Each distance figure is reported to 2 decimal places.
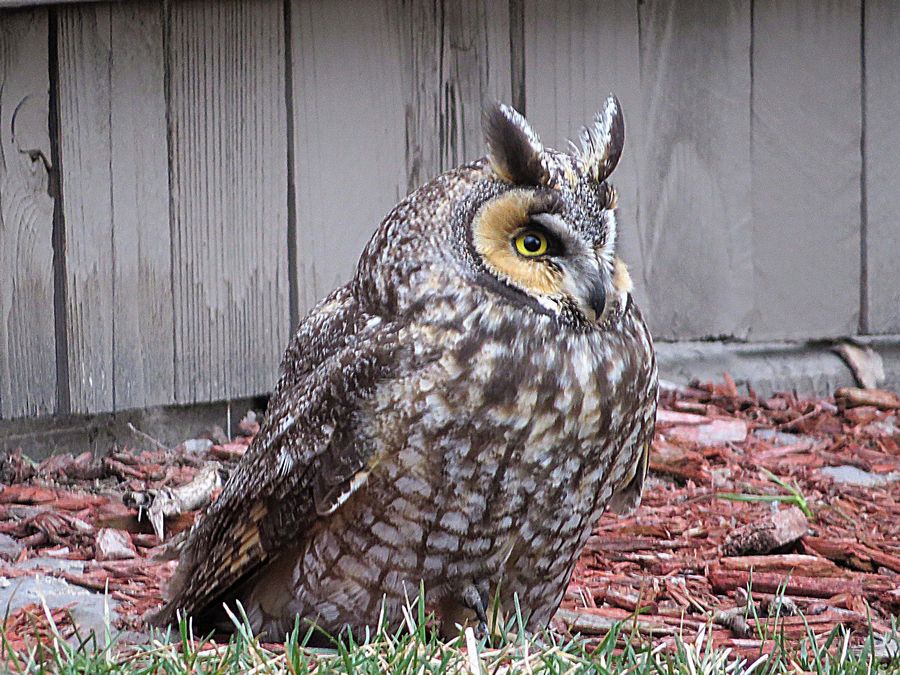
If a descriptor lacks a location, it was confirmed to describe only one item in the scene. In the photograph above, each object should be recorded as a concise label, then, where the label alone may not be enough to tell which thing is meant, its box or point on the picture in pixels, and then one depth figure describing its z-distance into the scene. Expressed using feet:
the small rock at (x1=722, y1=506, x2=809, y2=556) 24.71
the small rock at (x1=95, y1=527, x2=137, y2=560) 24.94
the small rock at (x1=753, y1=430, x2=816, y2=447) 32.65
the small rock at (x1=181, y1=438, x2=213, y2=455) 30.55
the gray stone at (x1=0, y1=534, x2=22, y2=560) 24.79
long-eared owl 19.08
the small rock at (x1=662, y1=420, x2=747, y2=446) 32.30
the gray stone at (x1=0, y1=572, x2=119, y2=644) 21.66
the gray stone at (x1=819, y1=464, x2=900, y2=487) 29.89
